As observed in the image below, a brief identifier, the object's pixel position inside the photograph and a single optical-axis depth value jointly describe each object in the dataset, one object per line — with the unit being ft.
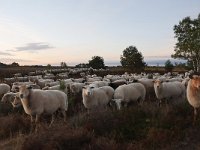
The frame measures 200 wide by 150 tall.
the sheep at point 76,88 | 34.66
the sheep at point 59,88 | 32.04
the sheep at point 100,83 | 33.67
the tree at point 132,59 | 117.36
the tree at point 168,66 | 115.55
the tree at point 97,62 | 132.34
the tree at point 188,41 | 91.84
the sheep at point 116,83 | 33.29
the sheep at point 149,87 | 32.74
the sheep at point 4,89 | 41.00
